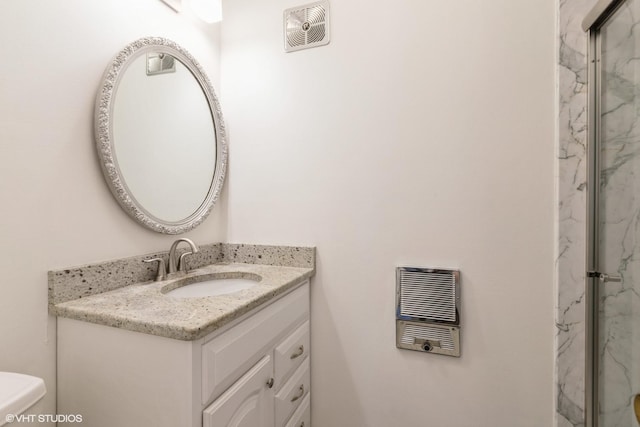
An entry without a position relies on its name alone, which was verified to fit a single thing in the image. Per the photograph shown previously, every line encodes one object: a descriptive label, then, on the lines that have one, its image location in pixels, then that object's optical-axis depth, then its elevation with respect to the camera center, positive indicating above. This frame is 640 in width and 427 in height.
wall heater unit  1.23 -0.42
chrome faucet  1.21 -0.21
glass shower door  0.90 -0.02
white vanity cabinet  0.74 -0.46
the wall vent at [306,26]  1.41 +0.90
